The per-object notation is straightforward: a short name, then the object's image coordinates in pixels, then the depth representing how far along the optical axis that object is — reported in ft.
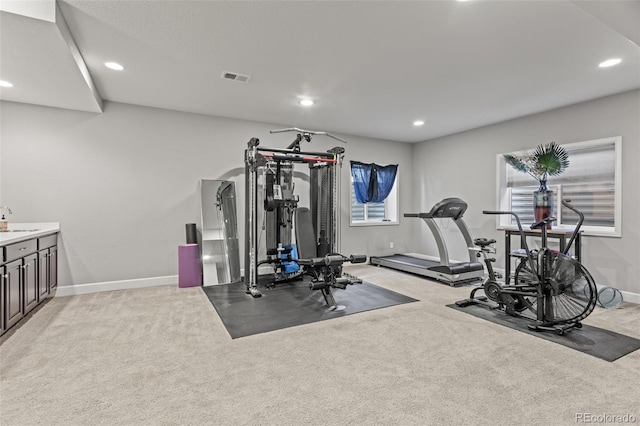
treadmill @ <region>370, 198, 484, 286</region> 15.47
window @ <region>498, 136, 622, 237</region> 12.87
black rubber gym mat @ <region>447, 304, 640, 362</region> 8.07
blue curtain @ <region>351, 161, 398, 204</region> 20.20
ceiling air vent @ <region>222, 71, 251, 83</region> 11.03
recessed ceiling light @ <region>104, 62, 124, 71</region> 10.16
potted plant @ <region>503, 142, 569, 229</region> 13.12
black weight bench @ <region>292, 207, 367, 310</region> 12.08
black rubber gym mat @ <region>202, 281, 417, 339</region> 10.06
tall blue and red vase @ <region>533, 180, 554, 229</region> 13.12
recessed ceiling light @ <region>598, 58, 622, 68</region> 9.91
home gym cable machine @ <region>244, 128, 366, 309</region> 13.33
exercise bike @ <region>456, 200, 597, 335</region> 8.84
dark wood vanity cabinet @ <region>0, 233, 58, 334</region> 8.60
